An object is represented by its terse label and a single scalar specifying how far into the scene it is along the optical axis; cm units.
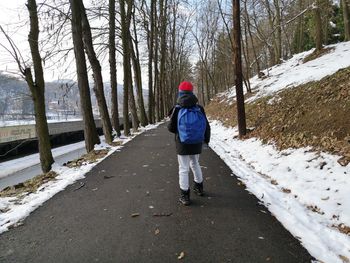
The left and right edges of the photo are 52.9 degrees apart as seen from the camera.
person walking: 557
